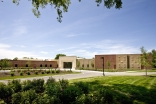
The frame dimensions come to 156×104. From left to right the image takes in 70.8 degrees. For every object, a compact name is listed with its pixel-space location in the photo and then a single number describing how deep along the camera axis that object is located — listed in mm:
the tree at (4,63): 31284
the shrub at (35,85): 7668
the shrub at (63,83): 7592
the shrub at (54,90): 6043
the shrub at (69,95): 5880
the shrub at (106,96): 5790
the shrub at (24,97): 5381
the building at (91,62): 45880
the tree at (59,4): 8958
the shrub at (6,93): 6482
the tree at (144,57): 20595
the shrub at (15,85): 7315
